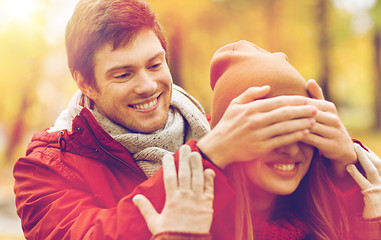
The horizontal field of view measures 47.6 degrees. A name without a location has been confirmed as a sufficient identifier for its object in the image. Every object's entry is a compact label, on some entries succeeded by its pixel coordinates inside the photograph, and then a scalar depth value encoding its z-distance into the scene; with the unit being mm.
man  2328
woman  1860
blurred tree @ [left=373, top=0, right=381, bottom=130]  15105
